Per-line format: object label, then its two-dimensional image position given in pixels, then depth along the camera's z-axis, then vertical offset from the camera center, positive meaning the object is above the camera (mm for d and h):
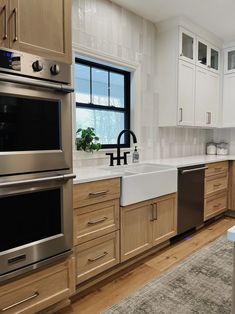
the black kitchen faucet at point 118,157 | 2695 -162
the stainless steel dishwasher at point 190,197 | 2881 -654
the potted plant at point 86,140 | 2564 +14
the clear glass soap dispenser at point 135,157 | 2988 -179
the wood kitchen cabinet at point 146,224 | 2254 -794
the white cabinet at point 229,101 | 4043 +657
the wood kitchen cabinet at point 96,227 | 1901 -670
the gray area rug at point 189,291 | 1803 -1168
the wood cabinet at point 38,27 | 1357 +651
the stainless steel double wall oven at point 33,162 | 1367 -118
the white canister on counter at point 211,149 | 4363 -122
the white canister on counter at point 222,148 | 4289 -105
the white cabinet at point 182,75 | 3242 +889
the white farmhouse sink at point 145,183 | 2215 -389
